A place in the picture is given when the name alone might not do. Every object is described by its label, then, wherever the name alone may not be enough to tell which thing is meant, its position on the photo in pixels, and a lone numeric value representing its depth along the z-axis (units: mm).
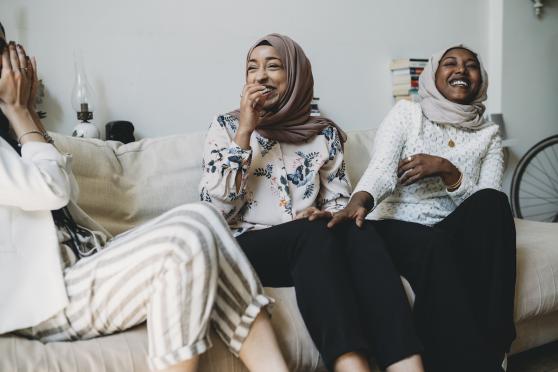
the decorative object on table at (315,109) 2361
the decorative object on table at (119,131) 1920
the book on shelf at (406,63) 2652
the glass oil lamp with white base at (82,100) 1833
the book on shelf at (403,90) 2676
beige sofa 1216
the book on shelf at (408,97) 2672
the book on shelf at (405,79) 2672
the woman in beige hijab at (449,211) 1229
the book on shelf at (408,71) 2664
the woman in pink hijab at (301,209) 1120
